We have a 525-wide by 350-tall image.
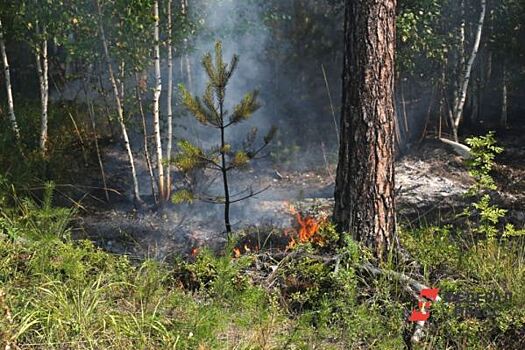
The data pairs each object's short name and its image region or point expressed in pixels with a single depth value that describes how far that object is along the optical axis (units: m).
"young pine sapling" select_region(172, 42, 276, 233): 5.96
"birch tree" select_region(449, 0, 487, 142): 9.85
